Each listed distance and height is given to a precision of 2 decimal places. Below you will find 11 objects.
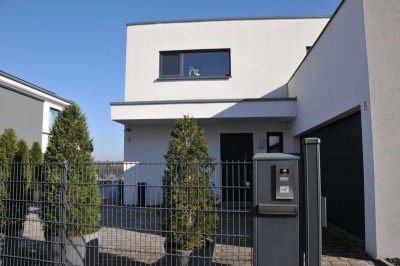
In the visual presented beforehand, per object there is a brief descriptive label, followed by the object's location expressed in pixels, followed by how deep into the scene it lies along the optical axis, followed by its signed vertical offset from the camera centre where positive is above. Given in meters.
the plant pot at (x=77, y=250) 4.30 -1.16
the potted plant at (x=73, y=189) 4.51 -0.37
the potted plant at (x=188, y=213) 4.15 -0.64
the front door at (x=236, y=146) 11.59 +0.53
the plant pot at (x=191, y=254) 3.88 -1.13
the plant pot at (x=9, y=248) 4.72 -1.22
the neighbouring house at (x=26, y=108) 15.40 +2.84
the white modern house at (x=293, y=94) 5.12 +1.66
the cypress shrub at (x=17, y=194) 4.88 -0.47
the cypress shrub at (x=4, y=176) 5.04 -0.19
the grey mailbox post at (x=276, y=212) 2.82 -0.43
